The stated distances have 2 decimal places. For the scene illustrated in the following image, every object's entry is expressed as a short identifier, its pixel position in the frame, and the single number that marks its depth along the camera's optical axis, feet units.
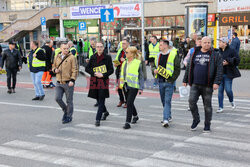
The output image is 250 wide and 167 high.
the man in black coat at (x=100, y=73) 24.97
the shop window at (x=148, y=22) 107.04
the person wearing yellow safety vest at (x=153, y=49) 41.86
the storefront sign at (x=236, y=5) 79.88
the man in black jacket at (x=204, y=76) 21.89
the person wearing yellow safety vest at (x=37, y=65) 36.19
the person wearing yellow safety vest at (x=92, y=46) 35.94
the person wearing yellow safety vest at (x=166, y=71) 24.02
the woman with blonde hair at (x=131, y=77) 23.99
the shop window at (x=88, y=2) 119.14
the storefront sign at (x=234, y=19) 78.89
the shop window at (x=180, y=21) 99.81
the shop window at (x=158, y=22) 105.08
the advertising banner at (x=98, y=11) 107.45
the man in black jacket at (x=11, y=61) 41.57
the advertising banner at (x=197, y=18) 64.49
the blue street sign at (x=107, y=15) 51.27
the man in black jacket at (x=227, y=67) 27.73
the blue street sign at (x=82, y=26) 82.33
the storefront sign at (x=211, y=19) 86.82
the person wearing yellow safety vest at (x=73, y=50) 47.68
